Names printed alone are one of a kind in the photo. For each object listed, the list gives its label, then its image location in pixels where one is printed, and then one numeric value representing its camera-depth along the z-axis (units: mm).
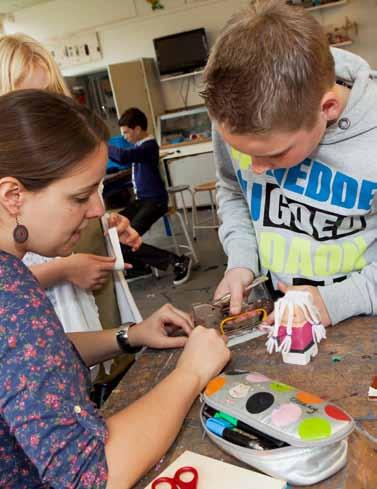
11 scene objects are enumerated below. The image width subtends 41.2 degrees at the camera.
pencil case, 637
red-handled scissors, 655
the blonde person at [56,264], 1377
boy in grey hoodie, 858
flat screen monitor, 6785
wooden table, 666
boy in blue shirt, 4297
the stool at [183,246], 4648
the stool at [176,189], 5016
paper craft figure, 918
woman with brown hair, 659
